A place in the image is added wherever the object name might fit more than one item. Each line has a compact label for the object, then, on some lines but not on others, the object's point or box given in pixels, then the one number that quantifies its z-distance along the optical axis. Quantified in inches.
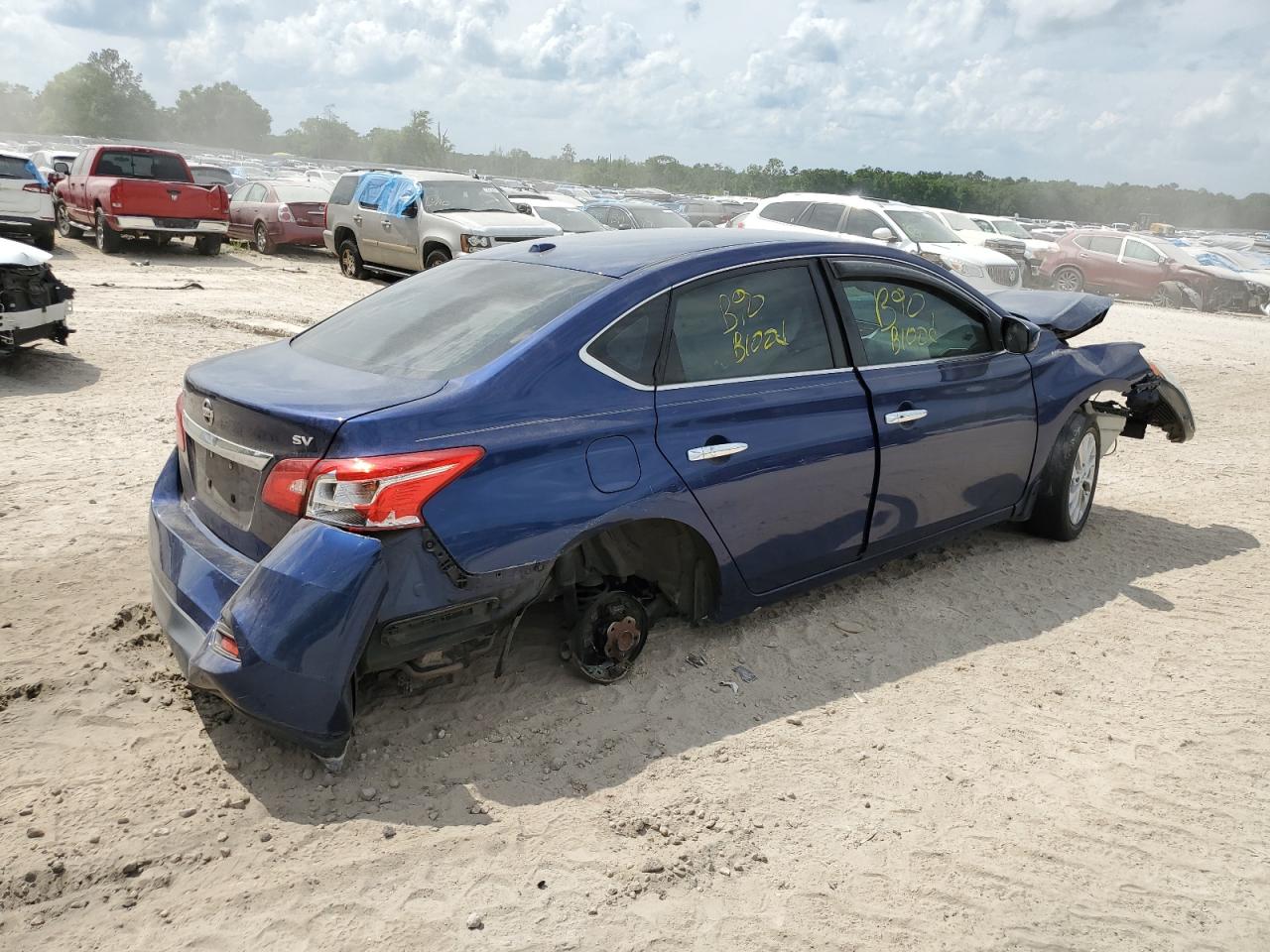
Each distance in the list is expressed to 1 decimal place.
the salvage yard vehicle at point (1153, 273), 862.5
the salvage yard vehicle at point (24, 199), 670.5
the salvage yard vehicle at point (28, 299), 326.3
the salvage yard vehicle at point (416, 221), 577.3
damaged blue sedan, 124.1
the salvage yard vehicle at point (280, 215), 801.6
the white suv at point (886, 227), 668.1
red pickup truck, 693.3
